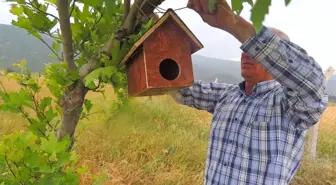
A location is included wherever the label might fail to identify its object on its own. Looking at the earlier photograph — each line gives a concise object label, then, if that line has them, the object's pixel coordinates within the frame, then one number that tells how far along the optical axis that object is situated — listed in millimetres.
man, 1226
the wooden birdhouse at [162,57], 1147
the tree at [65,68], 968
